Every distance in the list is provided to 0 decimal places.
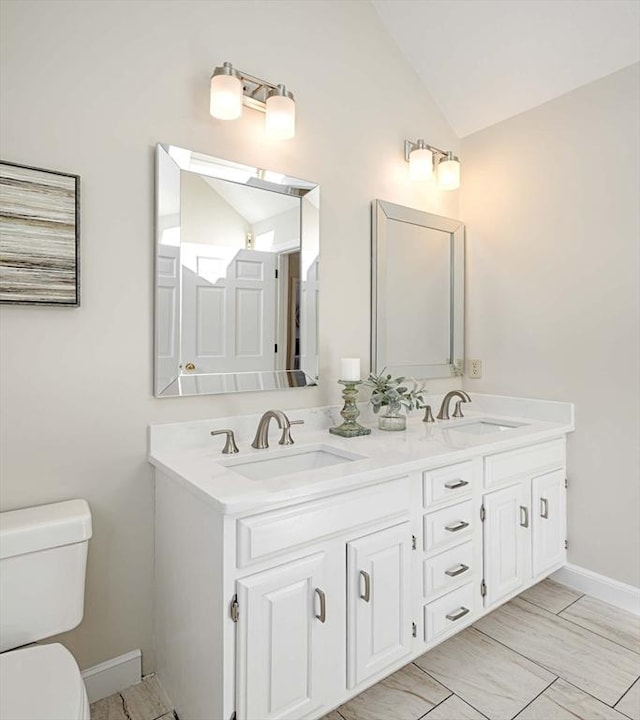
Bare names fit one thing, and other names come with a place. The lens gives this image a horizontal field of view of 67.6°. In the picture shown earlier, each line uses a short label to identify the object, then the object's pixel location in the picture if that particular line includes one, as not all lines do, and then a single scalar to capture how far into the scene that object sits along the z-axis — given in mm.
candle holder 1911
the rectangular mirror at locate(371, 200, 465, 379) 2252
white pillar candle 1931
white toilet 1055
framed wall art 1352
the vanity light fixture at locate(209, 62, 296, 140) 1642
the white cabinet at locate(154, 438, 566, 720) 1210
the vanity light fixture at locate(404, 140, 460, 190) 2312
